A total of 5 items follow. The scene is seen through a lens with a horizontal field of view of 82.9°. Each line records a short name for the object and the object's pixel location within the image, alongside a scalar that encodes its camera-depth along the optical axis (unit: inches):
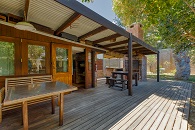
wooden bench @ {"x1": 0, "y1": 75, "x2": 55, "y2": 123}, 109.8
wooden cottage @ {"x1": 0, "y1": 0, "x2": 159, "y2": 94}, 105.3
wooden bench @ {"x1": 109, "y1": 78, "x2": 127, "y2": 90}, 237.8
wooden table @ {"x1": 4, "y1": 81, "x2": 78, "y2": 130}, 65.2
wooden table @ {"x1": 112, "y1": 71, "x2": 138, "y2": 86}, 263.0
